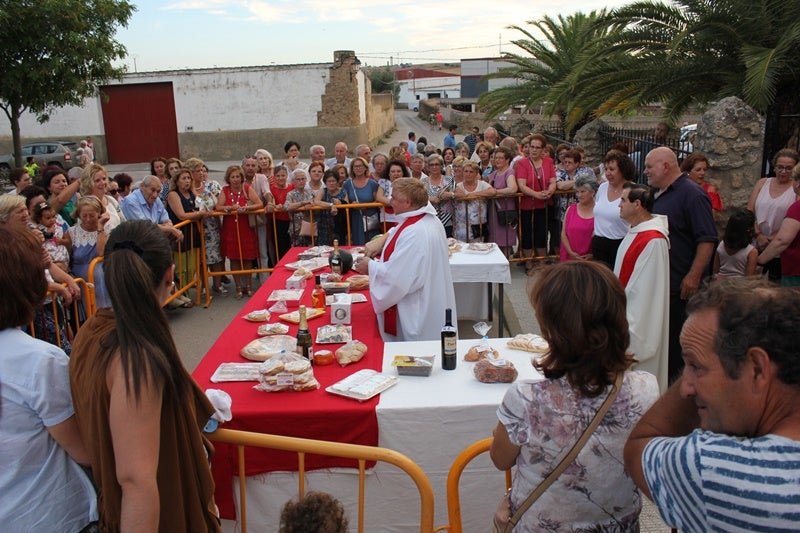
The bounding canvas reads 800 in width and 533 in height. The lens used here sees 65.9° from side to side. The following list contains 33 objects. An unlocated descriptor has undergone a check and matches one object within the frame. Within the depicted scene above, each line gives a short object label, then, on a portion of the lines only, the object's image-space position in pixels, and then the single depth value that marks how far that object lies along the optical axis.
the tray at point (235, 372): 3.71
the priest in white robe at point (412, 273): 4.97
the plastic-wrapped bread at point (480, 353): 3.87
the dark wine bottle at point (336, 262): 5.92
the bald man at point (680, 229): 4.97
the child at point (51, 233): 5.80
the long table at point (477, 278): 6.44
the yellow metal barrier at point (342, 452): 2.38
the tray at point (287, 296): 5.27
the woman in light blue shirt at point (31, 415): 1.94
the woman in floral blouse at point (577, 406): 2.05
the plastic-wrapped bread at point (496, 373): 3.59
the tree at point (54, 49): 15.30
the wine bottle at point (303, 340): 3.94
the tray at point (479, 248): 6.97
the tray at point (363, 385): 3.44
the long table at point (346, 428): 3.32
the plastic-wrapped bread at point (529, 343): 3.98
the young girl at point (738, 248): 5.71
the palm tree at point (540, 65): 17.88
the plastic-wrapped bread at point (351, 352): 3.93
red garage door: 30.88
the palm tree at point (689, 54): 9.24
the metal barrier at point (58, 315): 5.08
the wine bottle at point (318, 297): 5.12
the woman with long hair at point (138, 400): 1.87
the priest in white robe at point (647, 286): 4.23
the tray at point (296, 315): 4.75
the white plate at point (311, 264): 6.37
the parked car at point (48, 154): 23.72
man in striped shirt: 1.31
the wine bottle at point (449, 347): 3.73
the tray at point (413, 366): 3.72
